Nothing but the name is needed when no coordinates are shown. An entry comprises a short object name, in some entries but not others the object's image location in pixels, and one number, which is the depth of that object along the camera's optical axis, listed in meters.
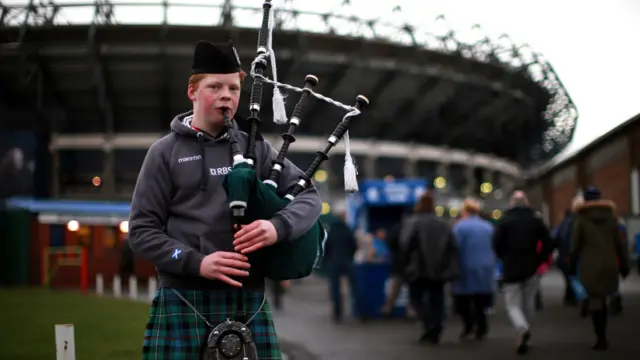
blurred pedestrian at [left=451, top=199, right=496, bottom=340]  12.02
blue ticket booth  15.45
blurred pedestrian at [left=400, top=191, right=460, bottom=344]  11.52
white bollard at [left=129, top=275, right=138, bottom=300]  22.30
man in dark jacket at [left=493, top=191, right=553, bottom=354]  10.48
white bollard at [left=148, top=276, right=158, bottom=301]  22.02
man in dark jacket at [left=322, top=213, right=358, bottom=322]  15.23
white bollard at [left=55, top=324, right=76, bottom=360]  5.64
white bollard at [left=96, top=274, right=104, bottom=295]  25.48
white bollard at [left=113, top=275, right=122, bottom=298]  23.94
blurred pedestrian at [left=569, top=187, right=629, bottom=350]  9.62
